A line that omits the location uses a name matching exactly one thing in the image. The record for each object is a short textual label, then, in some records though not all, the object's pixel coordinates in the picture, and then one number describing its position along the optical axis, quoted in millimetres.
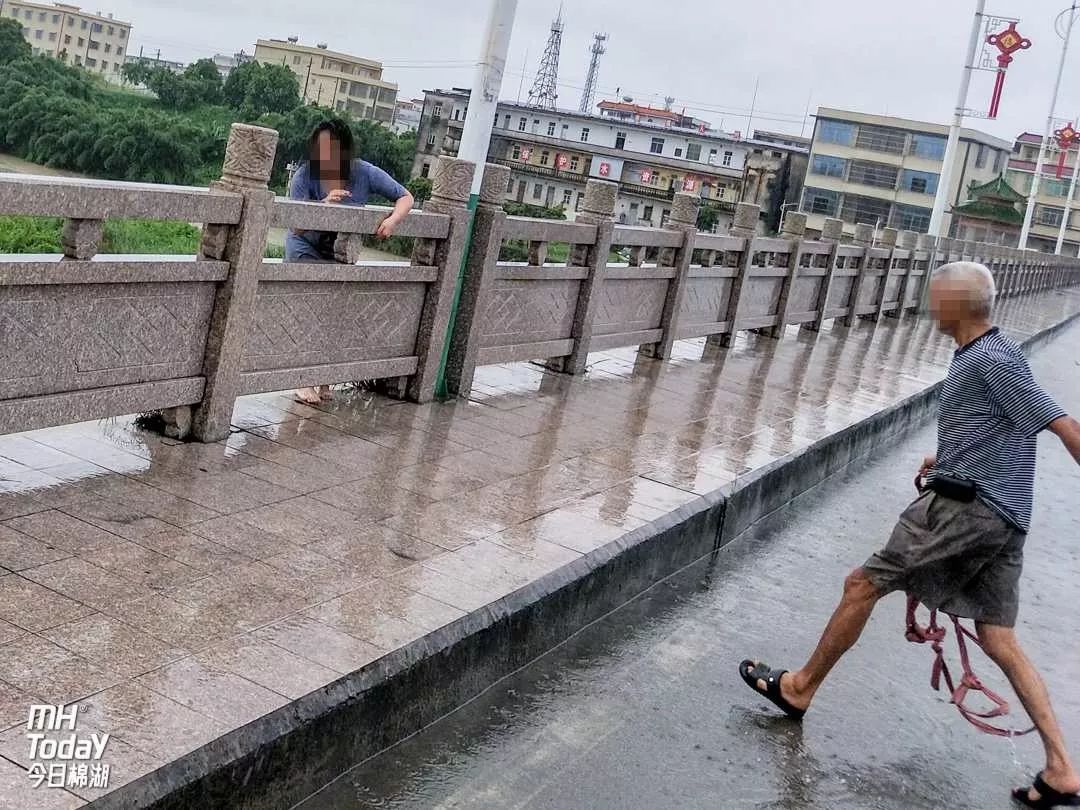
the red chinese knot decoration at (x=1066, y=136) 53219
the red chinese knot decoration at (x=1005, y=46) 30594
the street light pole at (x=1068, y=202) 66812
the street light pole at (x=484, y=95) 8383
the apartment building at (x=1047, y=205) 104375
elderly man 4691
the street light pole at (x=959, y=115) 31750
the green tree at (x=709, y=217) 77581
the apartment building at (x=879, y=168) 90750
